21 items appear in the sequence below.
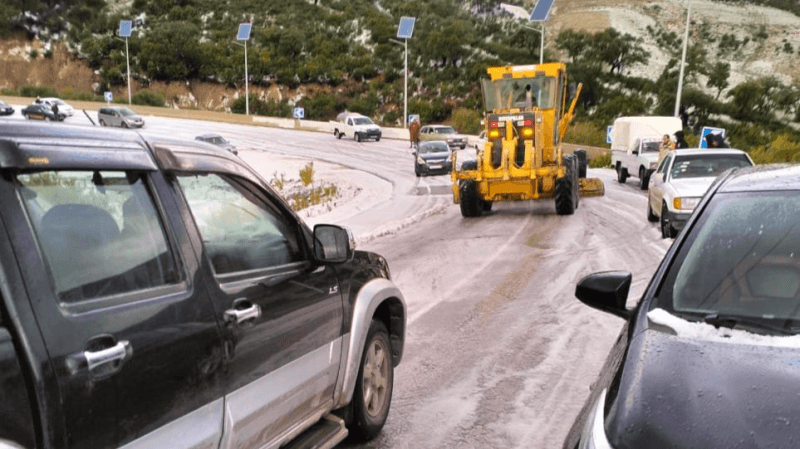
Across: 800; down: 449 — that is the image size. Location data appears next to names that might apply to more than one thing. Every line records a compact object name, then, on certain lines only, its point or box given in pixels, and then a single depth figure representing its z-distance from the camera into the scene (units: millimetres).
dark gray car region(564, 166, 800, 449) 1941
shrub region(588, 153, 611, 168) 32875
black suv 1814
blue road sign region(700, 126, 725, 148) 20875
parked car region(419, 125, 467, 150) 40638
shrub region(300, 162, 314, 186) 21425
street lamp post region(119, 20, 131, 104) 71775
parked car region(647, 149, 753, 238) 11023
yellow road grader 14453
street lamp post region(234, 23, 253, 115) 64219
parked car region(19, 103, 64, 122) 33119
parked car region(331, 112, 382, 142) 43844
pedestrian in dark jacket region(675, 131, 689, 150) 18078
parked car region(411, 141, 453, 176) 27219
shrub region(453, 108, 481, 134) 52719
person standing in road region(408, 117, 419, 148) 28384
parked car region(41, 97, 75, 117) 42781
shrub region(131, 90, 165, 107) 69000
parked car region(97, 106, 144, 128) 39656
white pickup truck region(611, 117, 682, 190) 21578
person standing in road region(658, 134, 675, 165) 18353
